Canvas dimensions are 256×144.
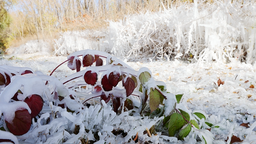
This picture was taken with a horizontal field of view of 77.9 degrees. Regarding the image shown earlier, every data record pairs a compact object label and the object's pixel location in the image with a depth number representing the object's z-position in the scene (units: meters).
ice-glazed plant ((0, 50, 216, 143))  0.29
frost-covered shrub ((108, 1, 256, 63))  1.99
